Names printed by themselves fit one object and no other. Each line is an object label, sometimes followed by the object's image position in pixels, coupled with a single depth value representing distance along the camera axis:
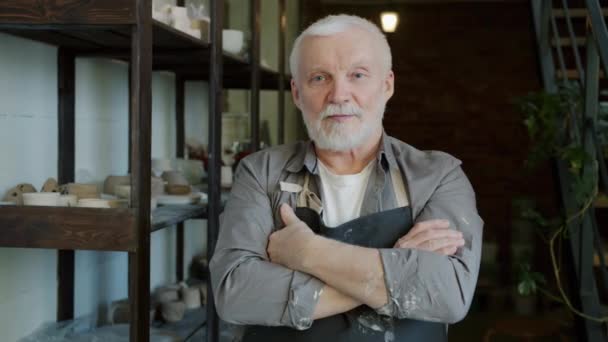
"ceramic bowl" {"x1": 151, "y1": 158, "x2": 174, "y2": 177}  2.96
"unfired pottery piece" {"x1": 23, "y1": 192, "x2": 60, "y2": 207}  1.88
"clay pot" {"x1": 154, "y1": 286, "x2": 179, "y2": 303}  3.05
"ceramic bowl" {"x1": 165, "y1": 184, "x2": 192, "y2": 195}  2.66
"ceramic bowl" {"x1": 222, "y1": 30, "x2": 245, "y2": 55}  3.02
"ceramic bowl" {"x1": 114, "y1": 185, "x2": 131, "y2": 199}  2.17
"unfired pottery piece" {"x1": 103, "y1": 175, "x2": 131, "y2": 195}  2.37
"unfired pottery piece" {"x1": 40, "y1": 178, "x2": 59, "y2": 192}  2.07
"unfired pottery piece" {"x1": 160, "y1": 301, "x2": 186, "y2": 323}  2.94
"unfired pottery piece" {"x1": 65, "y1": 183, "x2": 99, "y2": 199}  2.04
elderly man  1.54
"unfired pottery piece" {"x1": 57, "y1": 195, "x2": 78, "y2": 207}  1.92
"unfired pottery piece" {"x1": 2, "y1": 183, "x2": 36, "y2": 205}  2.00
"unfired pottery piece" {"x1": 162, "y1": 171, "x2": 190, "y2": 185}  2.76
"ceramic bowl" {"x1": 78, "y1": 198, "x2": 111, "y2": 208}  1.91
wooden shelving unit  1.79
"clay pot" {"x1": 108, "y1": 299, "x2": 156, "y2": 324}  2.70
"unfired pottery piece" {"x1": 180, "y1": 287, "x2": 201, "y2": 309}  3.17
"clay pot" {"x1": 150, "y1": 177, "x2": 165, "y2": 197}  2.51
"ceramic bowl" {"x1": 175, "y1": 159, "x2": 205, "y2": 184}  3.13
